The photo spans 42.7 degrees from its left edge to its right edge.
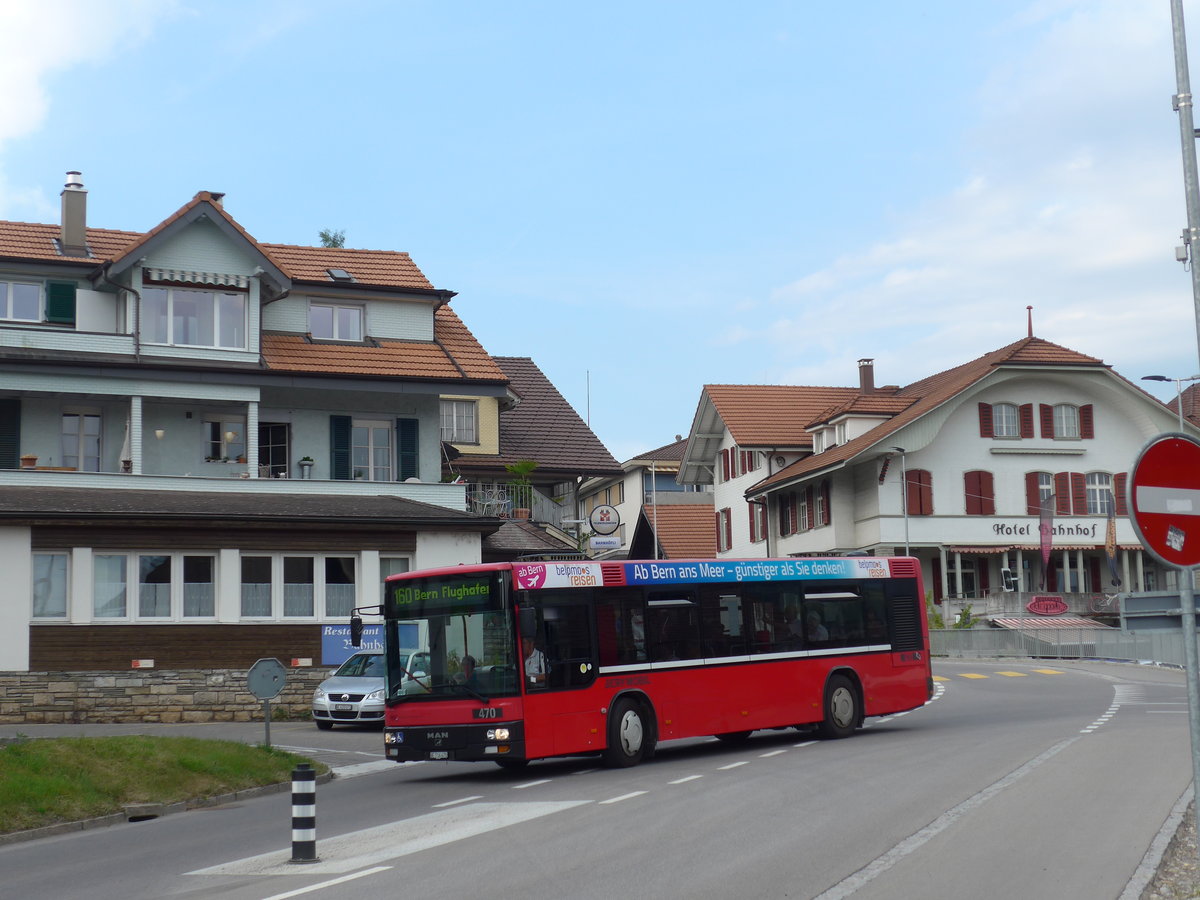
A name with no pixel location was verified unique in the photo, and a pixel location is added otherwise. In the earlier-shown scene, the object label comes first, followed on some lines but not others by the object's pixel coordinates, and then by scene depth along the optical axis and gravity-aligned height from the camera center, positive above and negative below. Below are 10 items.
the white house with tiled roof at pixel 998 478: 60.19 +5.09
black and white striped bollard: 12.06 -1.62
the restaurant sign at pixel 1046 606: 58.12 -0.16
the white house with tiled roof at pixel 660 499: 78.19 +5.95
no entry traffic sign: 8.05 +0.50
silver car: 29.00 -1.52
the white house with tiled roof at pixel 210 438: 31.05 +4.50
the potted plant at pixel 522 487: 45.18 +3.82
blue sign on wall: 32.88 -0.51
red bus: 19.31 -0.60
